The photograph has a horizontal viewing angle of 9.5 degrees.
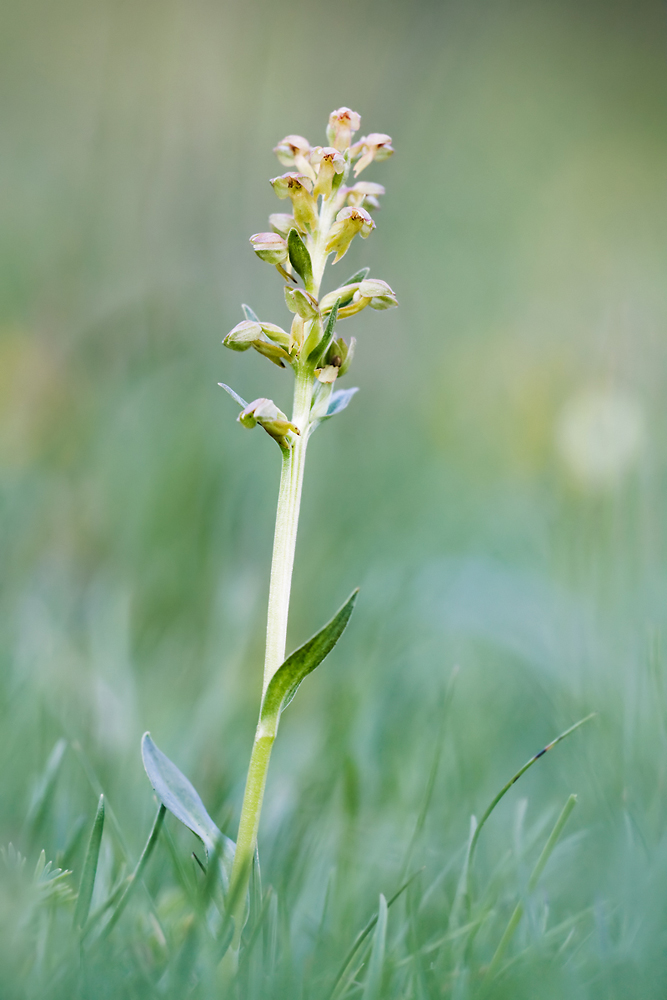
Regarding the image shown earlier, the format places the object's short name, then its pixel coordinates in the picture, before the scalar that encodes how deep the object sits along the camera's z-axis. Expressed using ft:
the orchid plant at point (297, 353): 1.83
